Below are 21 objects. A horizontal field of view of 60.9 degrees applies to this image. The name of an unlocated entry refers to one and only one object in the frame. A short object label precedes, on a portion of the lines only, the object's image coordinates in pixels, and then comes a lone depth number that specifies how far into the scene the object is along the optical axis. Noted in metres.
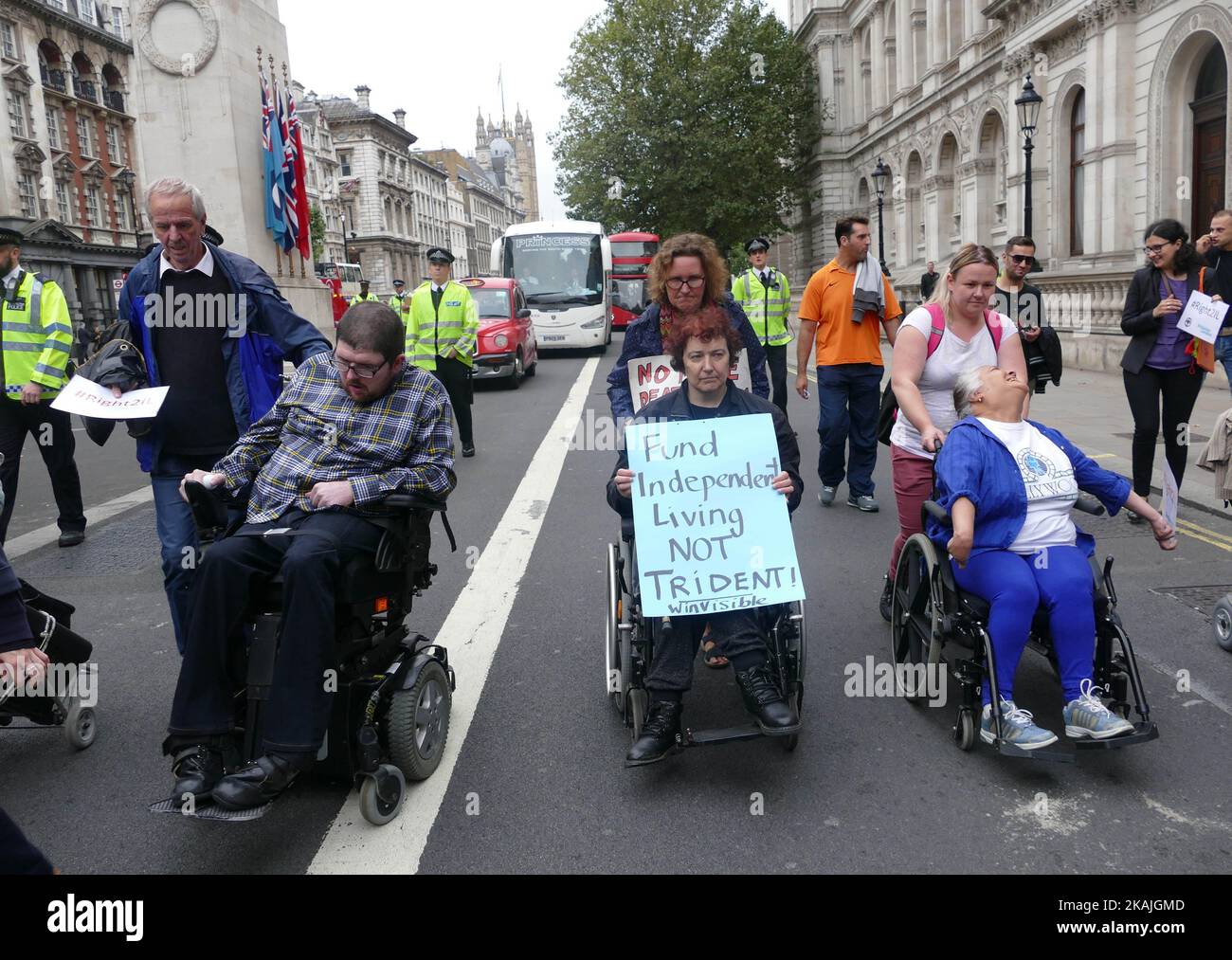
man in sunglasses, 6.61
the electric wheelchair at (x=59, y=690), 3.80
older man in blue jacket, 4.13
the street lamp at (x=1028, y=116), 17.11
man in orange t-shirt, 7.55
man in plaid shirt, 3.00
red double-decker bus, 36.16
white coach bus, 24.77
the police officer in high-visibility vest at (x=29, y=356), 6.96
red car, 17.12
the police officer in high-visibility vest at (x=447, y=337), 10.73
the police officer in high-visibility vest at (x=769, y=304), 12.33
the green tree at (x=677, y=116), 47.25
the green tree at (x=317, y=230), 74.19
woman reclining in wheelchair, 3.45
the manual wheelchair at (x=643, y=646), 3.60
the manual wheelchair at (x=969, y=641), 3.41
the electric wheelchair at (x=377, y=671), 3.16
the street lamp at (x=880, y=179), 29.81
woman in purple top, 6.80
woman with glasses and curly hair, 4.75
